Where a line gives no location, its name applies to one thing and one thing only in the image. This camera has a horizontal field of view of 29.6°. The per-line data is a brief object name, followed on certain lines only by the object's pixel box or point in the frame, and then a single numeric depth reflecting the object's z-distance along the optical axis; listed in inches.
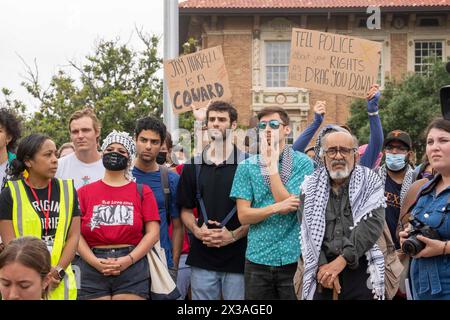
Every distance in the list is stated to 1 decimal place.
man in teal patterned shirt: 250.4
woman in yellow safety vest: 237.1
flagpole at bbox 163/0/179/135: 411.8
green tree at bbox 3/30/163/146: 845.8
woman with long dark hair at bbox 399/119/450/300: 209.3
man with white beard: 223.9
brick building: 1334.9
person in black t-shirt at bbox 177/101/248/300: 263.7
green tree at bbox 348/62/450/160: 1035.3
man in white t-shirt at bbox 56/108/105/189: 278.7
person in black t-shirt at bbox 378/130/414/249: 292.2
